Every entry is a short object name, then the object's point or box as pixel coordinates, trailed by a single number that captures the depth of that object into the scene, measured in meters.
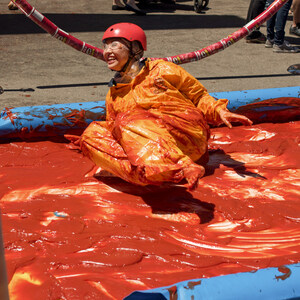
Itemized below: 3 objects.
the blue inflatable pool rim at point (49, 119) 4.11
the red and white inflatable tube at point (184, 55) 4.95
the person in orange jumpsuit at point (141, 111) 3.24
